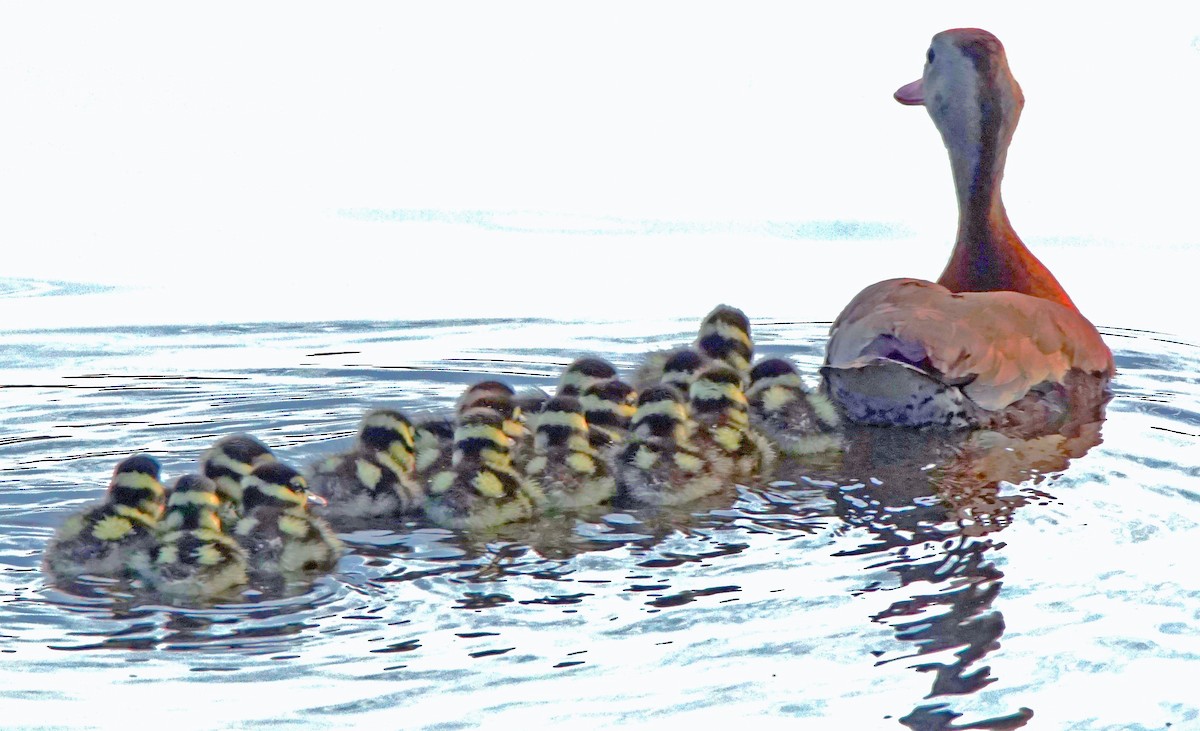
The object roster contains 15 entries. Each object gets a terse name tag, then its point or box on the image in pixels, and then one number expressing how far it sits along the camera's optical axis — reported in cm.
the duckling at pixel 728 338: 1376
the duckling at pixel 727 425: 1153
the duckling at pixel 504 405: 1166
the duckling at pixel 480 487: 1042
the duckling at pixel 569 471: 1080
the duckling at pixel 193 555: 908
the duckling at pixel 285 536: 945
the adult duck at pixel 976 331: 1273
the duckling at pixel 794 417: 1230
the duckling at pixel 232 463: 1001
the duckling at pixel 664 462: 1094
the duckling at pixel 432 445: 1100
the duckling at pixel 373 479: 1059
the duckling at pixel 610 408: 1209
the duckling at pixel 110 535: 937
